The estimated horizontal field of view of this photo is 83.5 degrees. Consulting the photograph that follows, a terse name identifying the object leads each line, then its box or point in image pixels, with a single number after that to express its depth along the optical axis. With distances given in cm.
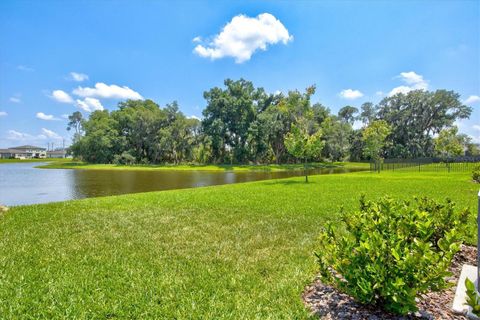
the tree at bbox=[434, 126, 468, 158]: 3847
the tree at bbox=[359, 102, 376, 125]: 6525
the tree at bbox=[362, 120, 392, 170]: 3322
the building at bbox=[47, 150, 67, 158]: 14262
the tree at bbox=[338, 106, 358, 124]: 7569
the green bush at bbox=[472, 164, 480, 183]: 1670
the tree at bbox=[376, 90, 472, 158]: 5425
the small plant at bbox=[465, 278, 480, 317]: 210
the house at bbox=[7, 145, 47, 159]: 12975
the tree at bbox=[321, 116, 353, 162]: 5669
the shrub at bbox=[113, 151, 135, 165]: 5665
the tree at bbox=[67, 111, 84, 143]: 11044
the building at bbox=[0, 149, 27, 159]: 11950
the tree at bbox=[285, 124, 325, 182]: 1942
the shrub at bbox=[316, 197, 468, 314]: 260
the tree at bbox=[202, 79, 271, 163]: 5362
